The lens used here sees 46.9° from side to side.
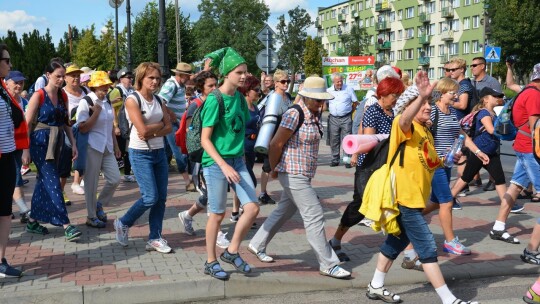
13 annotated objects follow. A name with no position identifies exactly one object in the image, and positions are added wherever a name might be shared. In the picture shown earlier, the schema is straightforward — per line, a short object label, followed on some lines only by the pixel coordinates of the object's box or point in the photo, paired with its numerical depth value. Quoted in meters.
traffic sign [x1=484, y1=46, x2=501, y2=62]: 22.27
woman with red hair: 5.65
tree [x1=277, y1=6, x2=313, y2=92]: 107.44
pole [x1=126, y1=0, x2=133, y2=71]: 26.47
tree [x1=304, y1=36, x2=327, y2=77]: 91.31
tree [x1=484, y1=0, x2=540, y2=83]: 49.41
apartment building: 82.31
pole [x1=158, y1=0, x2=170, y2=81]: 13.77
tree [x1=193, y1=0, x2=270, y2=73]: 92.00
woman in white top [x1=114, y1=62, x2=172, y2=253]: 6.06
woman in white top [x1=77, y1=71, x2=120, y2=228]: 7.20
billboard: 40.81
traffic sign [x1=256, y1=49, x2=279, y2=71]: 16.20
